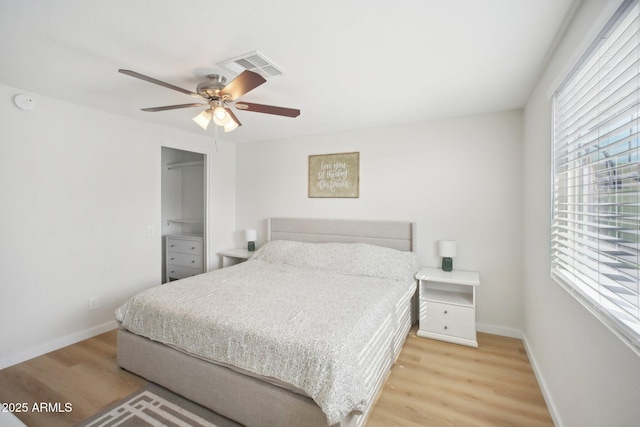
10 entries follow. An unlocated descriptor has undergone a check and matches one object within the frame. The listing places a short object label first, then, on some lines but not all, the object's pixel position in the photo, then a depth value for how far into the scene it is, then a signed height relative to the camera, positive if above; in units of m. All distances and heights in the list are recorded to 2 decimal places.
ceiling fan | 1.92 +0.81
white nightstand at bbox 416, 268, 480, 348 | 2.70 -0.96
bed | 1.50 -0.79
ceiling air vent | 1.83 +1.03
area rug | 1.75 -1.31
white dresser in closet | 4.26 -0.68
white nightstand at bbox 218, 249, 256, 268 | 4.04 -0.61
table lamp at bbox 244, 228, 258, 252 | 4.22 -0.38
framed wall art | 3.62 +0.51
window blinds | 0.99 +0.17
